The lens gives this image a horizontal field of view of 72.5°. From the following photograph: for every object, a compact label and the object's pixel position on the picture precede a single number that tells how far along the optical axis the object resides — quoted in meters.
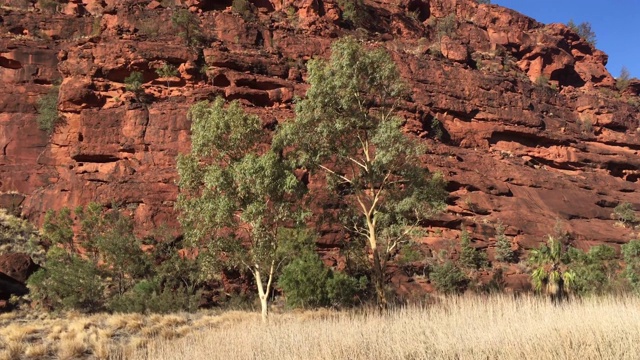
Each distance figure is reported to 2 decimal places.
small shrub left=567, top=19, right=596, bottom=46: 67.57
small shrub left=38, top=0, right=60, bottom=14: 42.12
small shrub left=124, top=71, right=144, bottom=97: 32.12
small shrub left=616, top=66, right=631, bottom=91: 57.94
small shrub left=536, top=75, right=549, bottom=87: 50.26
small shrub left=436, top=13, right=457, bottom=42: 52.89
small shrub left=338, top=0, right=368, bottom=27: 46.38
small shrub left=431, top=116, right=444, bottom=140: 37.72
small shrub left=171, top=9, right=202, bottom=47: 35.25
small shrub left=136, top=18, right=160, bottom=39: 35.56
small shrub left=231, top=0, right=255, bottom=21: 41.06
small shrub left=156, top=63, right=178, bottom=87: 33.00
